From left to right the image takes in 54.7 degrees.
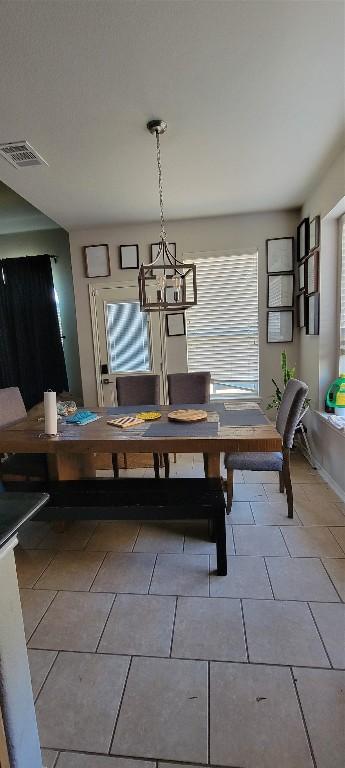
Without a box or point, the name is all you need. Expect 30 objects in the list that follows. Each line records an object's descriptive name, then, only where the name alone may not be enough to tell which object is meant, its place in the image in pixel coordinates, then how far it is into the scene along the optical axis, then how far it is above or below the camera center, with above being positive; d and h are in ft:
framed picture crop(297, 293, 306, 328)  11.37 +0.91
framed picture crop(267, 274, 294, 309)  12.18 +1.69
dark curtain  14.48 +0.88
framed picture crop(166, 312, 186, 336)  12.82 +0.69
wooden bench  5.90 -2.92
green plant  11.25 -1.75
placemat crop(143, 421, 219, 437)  6.31 -1.74
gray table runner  6.56 -1.70
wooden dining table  5.92 -1.78
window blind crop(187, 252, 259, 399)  12.45 +0.57
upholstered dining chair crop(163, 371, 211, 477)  10.12 -1.42
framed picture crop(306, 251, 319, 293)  9.63 +1.87
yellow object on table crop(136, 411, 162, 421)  7.65 -1.68
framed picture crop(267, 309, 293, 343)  12.35 +0.41
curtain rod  14.42 +4.03
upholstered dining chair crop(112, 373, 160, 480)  10.30 -1.42
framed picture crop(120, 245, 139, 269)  12.76 +3.35
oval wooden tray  7.13 -1.63
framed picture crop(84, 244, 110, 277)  12.91 +3.30
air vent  7.18 +4.39
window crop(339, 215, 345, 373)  8.99 +1.02
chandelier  6.60 +1.19
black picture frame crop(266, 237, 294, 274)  12.03 +3.00
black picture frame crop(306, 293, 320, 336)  9.72 +0.63
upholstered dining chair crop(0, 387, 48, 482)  7.80 -2.67
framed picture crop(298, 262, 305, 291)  11.17 +2.01
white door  13.04 +0.25
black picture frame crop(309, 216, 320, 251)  9.57 +3.00
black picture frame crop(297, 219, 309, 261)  10.75 +3.22
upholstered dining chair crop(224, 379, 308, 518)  7.30 -2.69
